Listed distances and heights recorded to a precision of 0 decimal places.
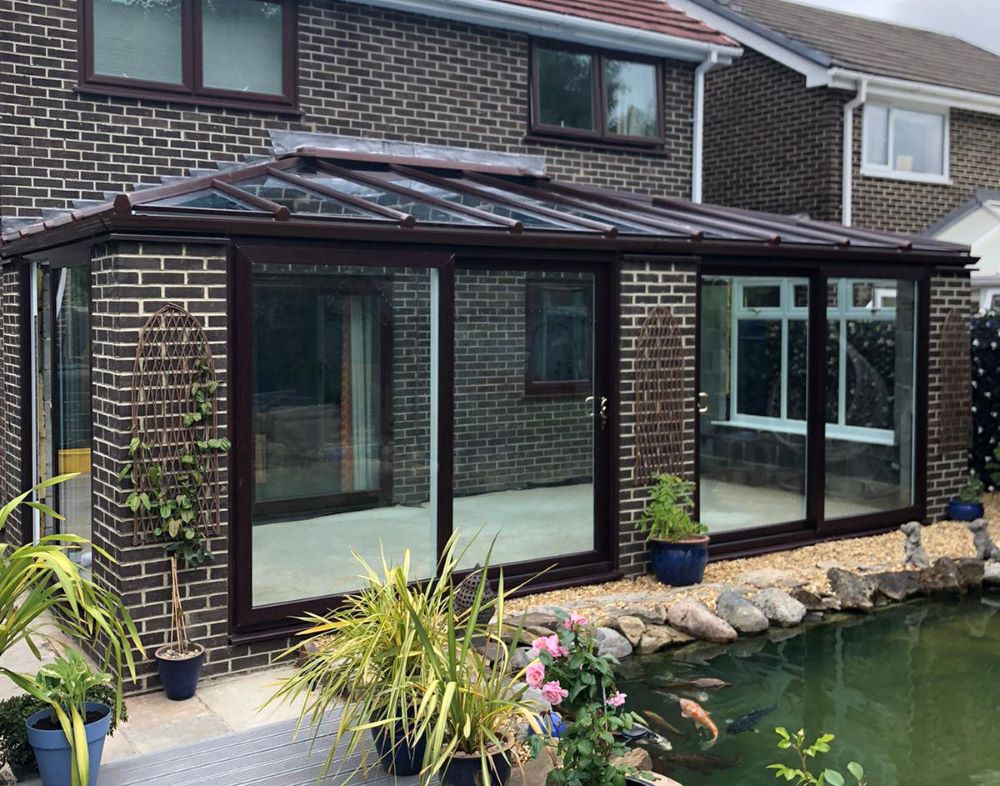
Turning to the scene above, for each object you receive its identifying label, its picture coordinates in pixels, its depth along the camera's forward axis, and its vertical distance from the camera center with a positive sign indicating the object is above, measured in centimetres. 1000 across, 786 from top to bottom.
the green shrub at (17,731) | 469 -167
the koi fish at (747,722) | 591 -206
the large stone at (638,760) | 495 -190
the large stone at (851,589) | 812 -182
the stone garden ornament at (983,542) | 906 -163
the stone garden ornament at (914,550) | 879 -165
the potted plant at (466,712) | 437 -151
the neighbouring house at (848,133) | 1429 +293
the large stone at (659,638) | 713 -194
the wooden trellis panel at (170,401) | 604 -33
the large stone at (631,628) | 710 -184
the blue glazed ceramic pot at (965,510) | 1041 -156
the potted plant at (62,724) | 448 -159
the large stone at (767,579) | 819 -176
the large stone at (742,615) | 754 -186
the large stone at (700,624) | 737 -188
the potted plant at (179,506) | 594 -90
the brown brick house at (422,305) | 637 +27
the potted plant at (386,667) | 454 -139
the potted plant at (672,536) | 803 -142
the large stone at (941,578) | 860 -182
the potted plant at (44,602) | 436 -111
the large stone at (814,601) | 799 -186
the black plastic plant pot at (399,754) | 471 -178
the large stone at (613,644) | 688 -189
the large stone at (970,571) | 874 -180
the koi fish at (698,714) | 577 -194
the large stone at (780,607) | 773 -185
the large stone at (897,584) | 838 -184
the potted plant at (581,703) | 424 -147
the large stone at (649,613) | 733 -181
